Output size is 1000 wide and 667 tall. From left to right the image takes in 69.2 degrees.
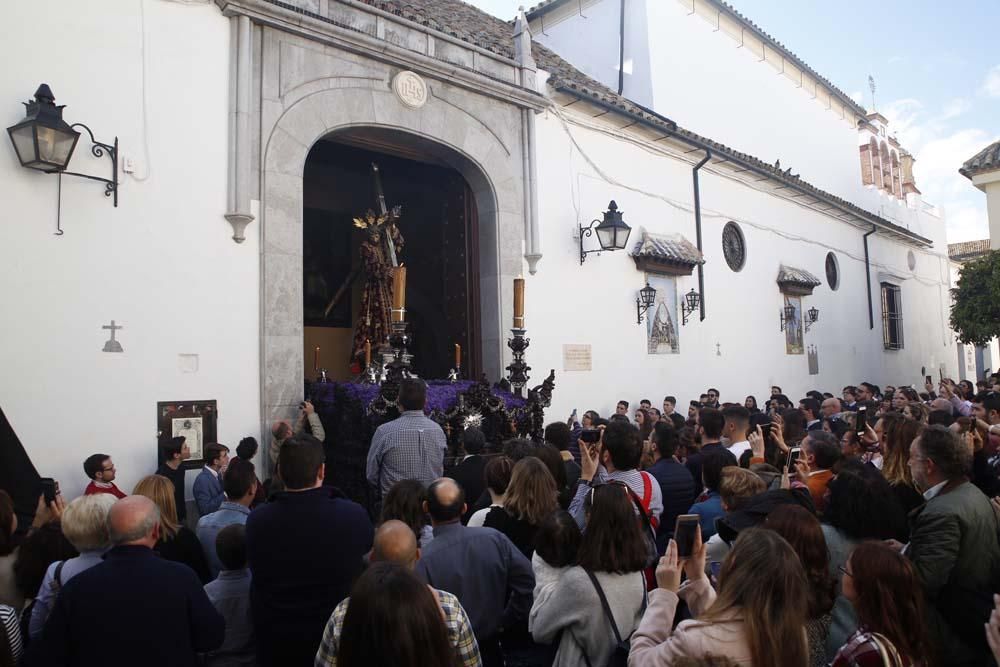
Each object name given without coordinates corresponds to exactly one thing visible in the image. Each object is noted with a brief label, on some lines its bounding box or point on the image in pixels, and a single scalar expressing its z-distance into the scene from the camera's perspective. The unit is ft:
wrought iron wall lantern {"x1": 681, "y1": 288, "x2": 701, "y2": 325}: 42.45
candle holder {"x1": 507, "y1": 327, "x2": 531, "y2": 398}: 25.85
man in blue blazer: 17.99
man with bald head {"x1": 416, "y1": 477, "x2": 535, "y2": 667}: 9.73
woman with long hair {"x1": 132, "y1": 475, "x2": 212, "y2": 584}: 11.80
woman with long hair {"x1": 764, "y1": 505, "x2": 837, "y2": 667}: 8.42
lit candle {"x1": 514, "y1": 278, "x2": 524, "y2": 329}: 25.36
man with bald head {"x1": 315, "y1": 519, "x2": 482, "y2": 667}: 7.37
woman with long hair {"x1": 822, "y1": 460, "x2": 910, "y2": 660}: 10.03
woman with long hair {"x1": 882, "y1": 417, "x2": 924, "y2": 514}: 12.95
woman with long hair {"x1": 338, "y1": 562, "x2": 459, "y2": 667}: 5.99
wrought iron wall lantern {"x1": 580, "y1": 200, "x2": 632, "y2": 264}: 34.76
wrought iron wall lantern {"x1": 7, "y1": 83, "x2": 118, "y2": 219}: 19.24
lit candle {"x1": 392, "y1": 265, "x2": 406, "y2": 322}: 22.13
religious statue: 30.68
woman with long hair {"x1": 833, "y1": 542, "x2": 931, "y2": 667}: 7.07
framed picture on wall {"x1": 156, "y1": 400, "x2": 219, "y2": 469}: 21.85
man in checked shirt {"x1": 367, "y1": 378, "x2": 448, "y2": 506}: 17.10
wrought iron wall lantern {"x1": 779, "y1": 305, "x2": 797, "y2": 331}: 51.78
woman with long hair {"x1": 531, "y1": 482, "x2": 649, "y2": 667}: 8.69
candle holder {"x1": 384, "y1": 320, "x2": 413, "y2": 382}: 22.12
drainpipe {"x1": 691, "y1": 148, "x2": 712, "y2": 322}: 43.88
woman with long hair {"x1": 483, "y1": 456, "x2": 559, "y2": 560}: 11.55
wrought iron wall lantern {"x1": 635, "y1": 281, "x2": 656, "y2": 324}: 39.27
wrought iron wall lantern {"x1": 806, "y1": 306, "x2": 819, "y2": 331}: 54.60
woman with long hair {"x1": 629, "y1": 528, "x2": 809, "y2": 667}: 6.40
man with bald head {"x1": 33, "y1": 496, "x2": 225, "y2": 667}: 8.02
